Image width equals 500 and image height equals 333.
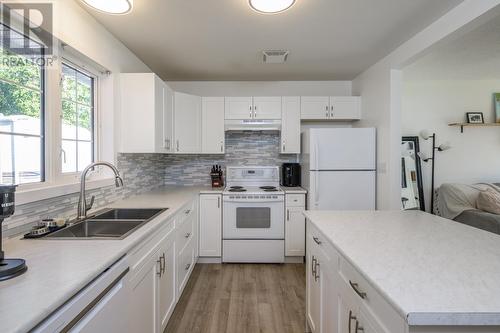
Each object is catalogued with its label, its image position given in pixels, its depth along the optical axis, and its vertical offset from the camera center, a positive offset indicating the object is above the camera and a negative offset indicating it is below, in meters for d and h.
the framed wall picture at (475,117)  3.86 +0.71
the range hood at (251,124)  3.36 +0.53
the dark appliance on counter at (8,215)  0.85 -0.16
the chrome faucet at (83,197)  1.63 -0.20
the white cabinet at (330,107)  3.37 +0.75
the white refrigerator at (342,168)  2.89 -0.03
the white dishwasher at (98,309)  0.78 -0.50
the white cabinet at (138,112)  2.35 +0.48
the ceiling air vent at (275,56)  2.58 +1.11
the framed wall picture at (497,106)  3.86 +0.87
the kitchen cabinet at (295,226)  3.07 -0.71
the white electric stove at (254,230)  3.05 -0.76
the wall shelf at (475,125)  3.77 +0.59
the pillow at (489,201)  3.02 -0.43
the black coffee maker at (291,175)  3.45 -0.13
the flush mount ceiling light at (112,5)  1.66 +1.05
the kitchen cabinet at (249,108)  3.34 +0.74
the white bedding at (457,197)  3.31 -0.42
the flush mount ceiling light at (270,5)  1.62 +1.02
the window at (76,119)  1.82 +0.35
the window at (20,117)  1.35 +0.27
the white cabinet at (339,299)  0.85 -0.56
